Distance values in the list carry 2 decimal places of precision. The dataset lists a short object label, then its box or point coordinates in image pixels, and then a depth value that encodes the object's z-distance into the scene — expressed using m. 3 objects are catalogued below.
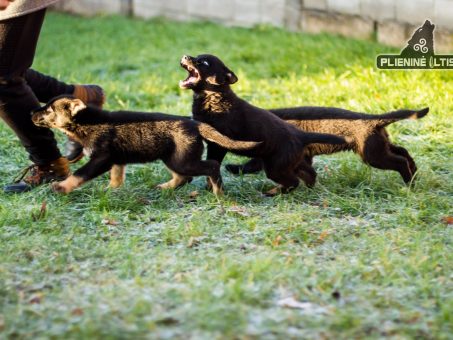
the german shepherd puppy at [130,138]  5.62
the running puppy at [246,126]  5.74
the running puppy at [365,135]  5.93
